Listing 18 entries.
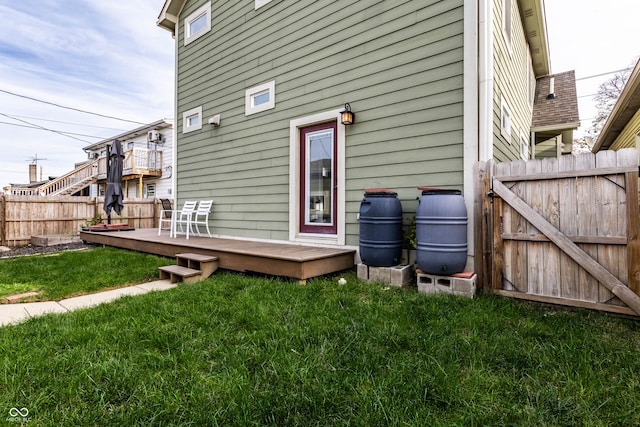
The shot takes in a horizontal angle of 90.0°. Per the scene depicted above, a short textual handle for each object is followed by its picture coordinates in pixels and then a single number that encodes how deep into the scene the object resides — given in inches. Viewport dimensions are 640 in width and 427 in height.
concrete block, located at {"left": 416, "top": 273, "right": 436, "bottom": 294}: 126.2
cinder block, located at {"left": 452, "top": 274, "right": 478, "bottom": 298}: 118.3
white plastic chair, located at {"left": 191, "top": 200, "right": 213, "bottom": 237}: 245.6
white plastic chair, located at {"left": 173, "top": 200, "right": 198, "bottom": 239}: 239.3
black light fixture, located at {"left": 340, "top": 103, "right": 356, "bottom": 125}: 166.6
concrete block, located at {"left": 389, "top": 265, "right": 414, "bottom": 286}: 134.6
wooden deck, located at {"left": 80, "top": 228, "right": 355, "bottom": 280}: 141.3
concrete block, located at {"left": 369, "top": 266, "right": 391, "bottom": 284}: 137.6
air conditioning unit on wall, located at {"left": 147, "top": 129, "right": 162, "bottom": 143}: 589.3
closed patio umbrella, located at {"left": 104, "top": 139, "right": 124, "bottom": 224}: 301.4
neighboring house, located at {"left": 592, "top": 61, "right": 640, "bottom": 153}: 213.3
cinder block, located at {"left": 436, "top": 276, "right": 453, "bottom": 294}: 122.2
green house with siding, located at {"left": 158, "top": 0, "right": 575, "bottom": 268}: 138.3
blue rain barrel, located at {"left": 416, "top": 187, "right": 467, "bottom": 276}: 121.3
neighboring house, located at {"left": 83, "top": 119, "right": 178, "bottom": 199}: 573.6
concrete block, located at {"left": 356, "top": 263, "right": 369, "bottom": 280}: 144.2
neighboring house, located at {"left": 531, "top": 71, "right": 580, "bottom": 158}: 289.3
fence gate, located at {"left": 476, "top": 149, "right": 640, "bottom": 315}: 99.9
